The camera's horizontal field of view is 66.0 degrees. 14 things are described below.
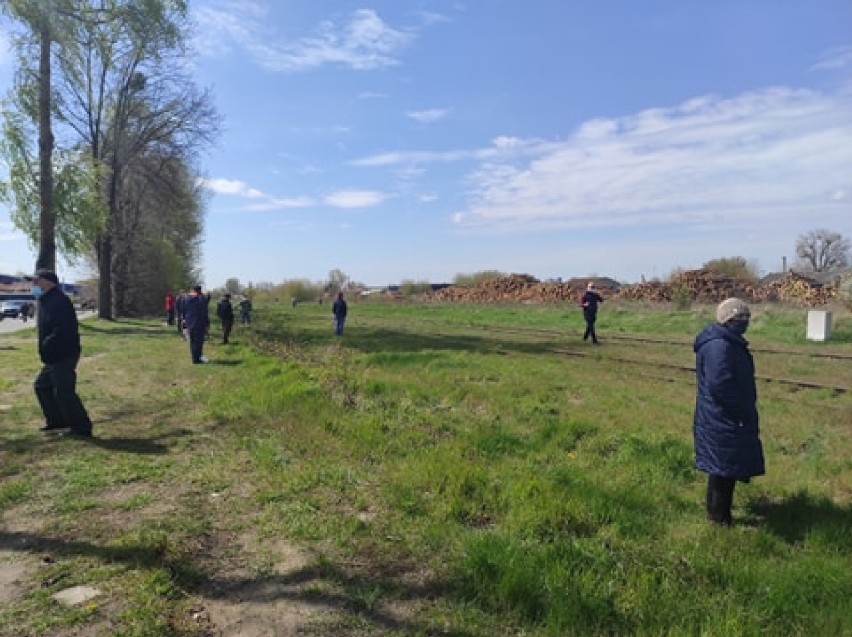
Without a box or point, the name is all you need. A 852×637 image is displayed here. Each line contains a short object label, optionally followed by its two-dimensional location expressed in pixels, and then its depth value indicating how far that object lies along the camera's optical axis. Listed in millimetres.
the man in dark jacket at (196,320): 15781
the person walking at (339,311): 23609
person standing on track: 20828
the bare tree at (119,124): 31094
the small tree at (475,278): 79000
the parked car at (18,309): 55125
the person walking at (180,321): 23719
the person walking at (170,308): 31047
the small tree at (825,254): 89375
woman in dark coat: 4930
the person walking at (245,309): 32844
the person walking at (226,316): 21094
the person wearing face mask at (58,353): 7684
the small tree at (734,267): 57969
